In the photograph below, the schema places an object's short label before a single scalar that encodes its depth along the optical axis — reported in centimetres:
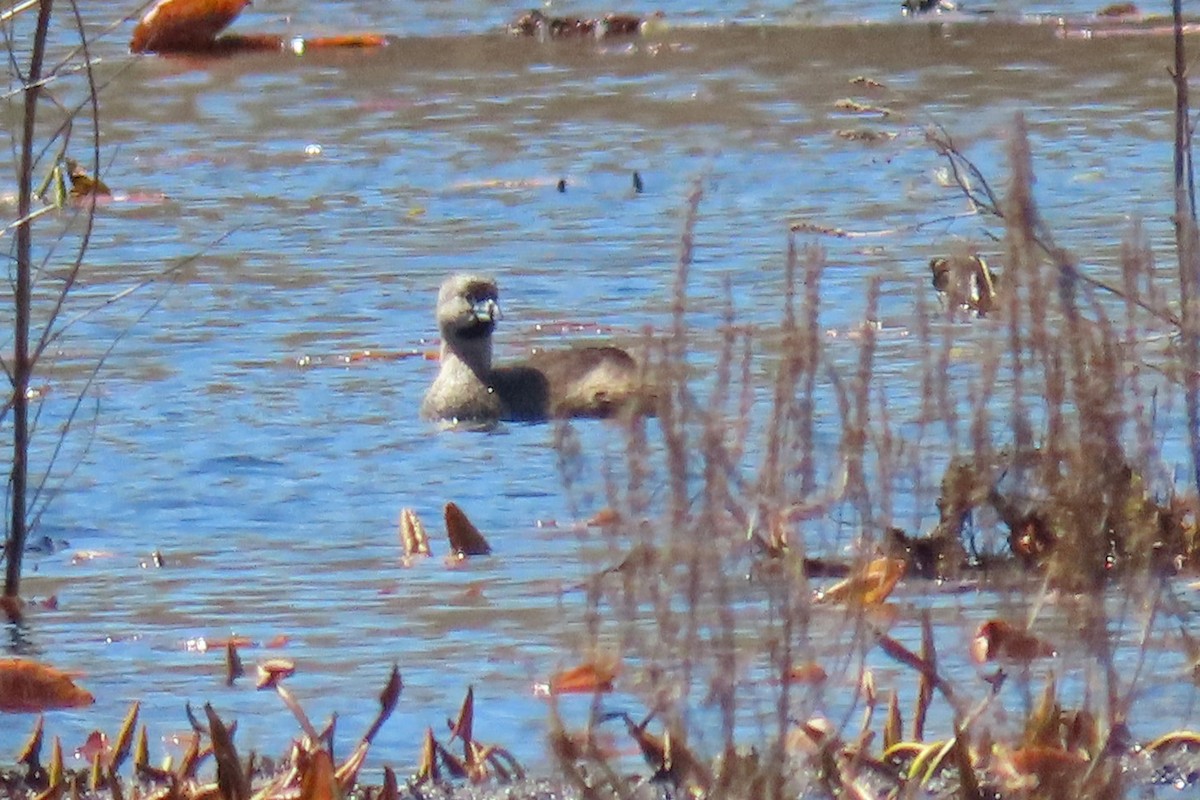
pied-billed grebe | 1958
